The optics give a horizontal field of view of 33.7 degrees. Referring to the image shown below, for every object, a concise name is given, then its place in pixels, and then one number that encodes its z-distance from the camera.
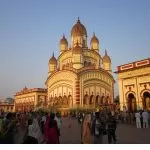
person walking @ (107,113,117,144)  8.97
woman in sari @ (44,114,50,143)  6.99
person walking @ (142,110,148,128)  16.23
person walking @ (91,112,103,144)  8.27
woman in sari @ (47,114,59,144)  6.90
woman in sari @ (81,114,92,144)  7.90
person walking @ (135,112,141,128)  16.56
